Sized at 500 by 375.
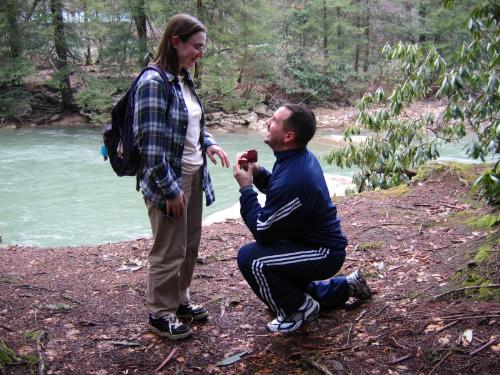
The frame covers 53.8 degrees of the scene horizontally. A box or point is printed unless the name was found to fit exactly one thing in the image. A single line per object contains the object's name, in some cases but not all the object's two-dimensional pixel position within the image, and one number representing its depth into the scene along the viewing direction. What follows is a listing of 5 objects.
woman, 2.45
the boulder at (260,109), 19.92
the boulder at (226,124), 18.67
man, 2.48
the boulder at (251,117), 19.00
